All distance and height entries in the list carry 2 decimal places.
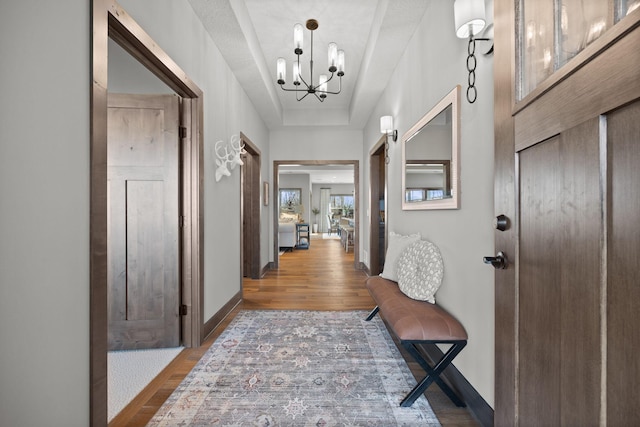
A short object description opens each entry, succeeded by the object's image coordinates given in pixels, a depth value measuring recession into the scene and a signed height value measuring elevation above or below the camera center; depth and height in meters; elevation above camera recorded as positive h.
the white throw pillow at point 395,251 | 2.43 -0.35
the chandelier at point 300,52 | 2.30 +1.44
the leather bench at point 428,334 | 1.56 -0.67
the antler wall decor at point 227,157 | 2.67 +0.57
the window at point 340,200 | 14.71 +0.72
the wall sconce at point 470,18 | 1.32 +0.93
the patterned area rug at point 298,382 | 1.51 -1.08
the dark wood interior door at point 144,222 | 2.24 -0.06
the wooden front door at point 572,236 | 0.58 -0.06
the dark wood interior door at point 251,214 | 4.57 +0.00
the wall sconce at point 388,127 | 3.10 +0.97
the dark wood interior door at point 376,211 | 4.51 +0.04
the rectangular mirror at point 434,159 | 1.75 +0.41
